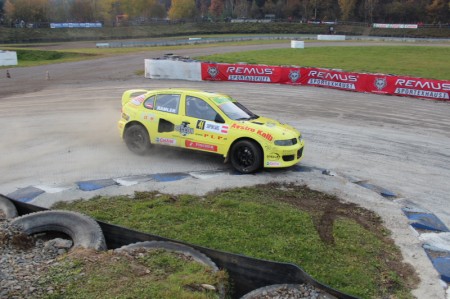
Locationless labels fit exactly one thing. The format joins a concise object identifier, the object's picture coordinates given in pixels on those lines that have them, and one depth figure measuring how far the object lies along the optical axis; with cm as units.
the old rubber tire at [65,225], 624
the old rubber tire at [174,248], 567
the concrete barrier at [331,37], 6419
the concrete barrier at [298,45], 4588
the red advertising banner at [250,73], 2595
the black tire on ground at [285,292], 496
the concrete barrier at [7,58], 3547
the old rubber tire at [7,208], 713
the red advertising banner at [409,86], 2107
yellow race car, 984
